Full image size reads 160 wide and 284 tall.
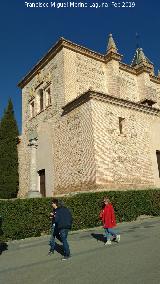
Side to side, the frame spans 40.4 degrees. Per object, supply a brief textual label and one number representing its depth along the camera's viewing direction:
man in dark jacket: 6.09
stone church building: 14.91
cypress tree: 20.67
